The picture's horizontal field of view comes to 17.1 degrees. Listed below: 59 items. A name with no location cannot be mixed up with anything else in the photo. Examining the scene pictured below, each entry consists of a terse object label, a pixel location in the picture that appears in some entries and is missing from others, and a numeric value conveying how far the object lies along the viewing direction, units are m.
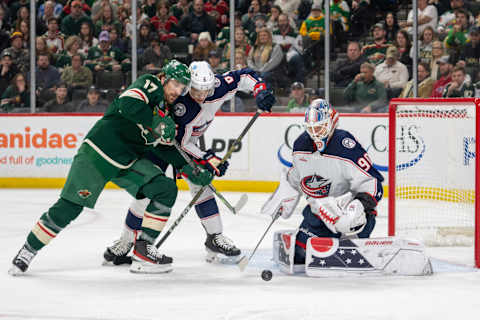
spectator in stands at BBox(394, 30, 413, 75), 15.37
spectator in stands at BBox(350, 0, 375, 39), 15.94
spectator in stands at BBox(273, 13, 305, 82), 16.38
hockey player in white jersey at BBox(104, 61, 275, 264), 8.36
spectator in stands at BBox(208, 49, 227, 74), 16.88
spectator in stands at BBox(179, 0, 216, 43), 17.24
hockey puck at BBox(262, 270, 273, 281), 7.38
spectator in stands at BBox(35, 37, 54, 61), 17.61
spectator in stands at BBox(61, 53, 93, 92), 17.70
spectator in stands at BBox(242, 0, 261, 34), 16.71
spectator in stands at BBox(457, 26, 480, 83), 14.78
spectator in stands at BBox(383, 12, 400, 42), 15.71
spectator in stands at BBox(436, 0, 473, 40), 15.26
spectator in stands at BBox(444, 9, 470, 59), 15.15
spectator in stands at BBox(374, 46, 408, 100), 15.44
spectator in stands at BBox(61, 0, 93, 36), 18.24
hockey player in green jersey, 7.62
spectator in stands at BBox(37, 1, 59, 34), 17.73
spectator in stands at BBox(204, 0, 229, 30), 16.82
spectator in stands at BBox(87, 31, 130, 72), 17.39
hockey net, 9.04
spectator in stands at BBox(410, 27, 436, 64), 15.23
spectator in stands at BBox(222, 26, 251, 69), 16.65
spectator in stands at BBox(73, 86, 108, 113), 17.42
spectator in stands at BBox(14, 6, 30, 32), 17.70
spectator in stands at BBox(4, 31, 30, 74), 17.67
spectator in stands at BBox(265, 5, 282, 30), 16.85
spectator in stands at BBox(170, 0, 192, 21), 17.70
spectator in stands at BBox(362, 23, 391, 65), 15.79
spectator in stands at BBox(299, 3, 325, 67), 16.04
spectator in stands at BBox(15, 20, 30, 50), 17.65
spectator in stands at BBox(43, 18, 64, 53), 17.86
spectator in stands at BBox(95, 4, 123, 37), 17.59
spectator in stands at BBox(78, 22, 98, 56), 18.15
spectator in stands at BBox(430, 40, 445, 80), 15.14
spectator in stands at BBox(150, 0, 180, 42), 17.47
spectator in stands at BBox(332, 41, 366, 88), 15.83
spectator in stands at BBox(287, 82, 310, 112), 16.22
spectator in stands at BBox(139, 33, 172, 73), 17.06
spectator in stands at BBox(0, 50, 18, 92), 17.88
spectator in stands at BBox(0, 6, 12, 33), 18.09
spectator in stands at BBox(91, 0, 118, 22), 17.68
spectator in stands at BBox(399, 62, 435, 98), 15.06
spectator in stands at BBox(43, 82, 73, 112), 17.58
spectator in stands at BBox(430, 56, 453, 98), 14.90
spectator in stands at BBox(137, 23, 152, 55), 17.09
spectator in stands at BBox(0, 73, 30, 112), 17.65
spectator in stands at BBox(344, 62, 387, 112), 15.71
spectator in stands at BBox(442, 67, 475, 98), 14.67
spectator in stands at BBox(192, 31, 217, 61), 17.18
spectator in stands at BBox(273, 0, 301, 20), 16.68
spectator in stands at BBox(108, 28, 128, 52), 17.43
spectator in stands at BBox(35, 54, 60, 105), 17.62
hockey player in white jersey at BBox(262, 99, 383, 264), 7.66
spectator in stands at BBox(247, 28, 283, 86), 16.59
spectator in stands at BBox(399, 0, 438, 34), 15.27
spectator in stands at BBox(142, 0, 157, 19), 17.28
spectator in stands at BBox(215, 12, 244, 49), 16.67
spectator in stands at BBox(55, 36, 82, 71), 17.88
